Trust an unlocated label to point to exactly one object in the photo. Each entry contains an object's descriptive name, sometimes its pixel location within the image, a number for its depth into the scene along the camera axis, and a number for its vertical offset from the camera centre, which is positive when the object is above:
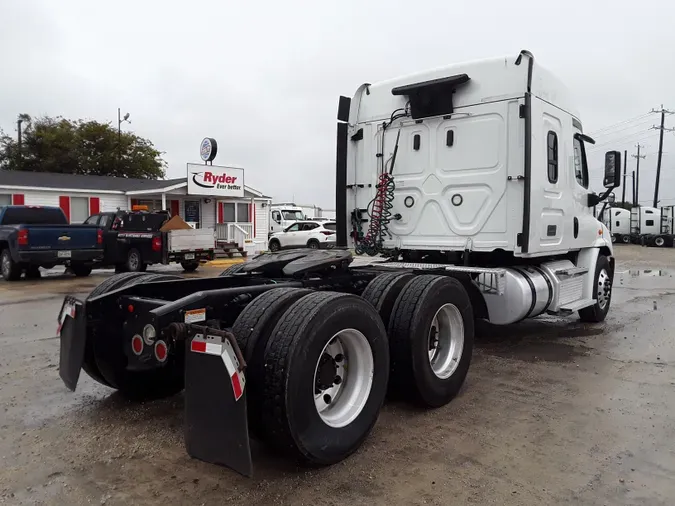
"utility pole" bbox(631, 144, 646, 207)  70.12 +5.78
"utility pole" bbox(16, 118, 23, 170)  45.91 +6.28
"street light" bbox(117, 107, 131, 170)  45.81 +6.60
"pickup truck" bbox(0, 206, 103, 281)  13.91 -0.48
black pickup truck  15.91 -0.52
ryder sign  24.00 +2.00
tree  45.56 +6.01
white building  22.70 +1.14
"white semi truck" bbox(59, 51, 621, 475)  3.12 -0.50
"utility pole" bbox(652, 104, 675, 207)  54.16 +6.62
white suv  28.31 -0.54
